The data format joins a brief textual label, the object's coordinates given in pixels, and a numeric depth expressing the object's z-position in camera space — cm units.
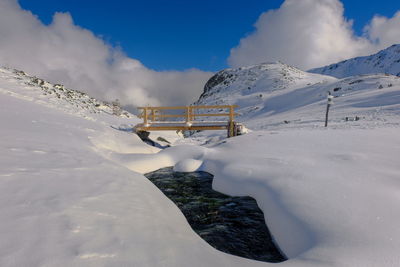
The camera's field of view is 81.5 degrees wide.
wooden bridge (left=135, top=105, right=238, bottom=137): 1386
